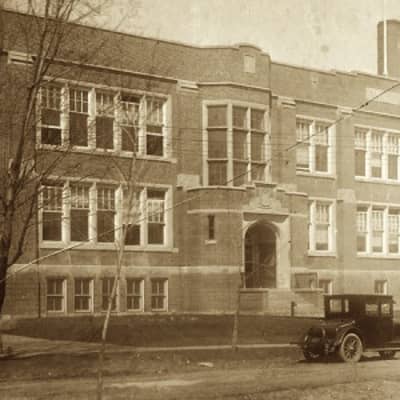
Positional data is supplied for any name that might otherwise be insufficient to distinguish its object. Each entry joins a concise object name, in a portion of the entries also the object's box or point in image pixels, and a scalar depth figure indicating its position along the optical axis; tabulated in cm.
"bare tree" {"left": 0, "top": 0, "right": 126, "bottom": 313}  1490
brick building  2817
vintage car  1844
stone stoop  2953
